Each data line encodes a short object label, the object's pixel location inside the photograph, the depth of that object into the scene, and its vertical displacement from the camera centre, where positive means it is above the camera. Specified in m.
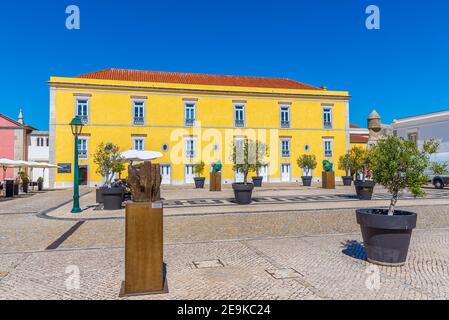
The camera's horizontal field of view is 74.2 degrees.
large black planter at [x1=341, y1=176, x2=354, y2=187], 25.09 -1.01
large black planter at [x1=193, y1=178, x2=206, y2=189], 23.31 -0.99
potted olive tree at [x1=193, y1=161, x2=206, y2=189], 23.32 -0.91
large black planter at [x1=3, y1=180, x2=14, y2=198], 16.27 -0.94
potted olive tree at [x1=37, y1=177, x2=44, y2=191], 21.91 -0.83
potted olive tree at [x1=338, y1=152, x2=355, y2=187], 20.81 +0.29
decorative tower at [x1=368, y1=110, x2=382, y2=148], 28.97 +4.61
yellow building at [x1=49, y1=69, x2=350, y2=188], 26.19 +5.05
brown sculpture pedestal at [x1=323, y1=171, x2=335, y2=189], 21.08 -0.83
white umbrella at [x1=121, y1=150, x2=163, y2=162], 14.03 +0.78
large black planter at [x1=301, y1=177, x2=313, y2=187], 24.47 -0.95
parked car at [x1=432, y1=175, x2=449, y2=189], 21.03 -0.93
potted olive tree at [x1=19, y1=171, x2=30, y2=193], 19.39 -0.79
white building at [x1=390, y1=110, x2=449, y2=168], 29.55 +4.49
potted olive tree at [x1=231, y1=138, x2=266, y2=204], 12.80 +0.38
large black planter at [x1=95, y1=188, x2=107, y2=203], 13.05 -1.11
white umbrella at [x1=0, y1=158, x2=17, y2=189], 16.63 +0.52
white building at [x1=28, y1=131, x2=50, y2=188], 30.70 +2.42
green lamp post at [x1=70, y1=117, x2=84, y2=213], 10.34 -0.21
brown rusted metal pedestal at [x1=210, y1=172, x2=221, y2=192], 20.08 -0.79
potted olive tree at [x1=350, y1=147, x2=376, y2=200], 14.12 -0.93
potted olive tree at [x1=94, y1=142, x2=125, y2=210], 11.04 +0.06
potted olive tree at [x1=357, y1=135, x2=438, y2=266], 4.59 -0.38
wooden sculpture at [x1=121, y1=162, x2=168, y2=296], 3.62 -0.79
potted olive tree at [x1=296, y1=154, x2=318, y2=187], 26.52 +0.67
